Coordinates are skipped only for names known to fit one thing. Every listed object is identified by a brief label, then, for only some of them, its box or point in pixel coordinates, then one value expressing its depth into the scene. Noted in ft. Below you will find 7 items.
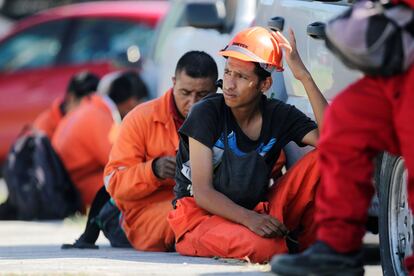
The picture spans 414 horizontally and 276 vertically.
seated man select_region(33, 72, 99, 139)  79.72
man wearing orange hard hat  44.16
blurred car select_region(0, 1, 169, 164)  101.73
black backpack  72.58
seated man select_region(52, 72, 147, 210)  73.16
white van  41.45
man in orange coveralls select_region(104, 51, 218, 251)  49.42
